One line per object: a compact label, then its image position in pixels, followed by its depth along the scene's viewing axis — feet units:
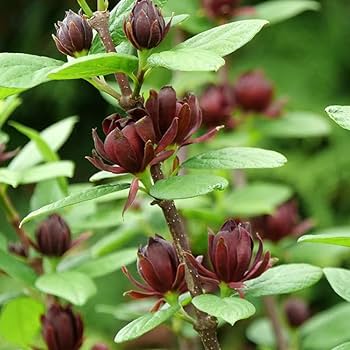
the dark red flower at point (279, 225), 6.65
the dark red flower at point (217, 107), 6.80
